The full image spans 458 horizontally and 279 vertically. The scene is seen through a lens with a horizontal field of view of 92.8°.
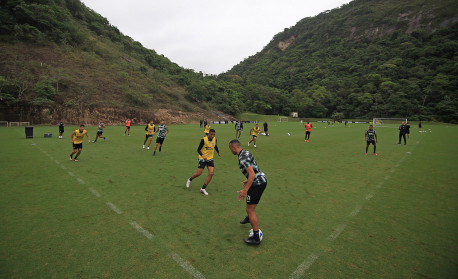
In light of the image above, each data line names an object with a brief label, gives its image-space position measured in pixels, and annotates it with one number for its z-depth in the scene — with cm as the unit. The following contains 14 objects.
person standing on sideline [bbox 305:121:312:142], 2175
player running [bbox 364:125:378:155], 1471
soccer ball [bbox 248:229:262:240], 442
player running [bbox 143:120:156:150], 1586
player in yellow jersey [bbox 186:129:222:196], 736
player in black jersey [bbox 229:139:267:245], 432
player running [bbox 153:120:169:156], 1369
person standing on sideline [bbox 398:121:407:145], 1961
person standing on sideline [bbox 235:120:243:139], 2340
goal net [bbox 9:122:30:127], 3701
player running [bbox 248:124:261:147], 1762
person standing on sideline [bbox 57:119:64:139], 2059
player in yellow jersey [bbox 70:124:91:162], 1086
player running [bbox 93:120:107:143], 1830
